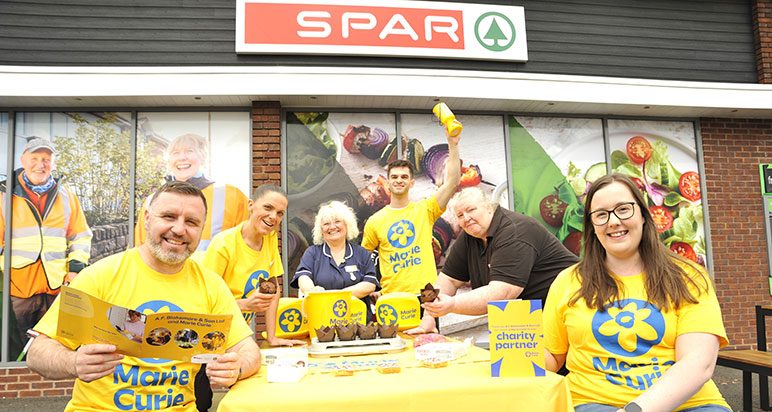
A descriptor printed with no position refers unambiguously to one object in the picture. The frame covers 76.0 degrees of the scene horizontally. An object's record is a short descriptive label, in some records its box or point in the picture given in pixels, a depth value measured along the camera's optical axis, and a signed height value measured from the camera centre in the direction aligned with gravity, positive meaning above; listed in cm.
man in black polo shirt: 251 -6
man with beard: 171 -18
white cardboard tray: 212 -42
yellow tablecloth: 153 -45
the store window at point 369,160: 586 +111
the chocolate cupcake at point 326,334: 227 -37
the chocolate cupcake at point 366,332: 230 -38
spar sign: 584 +270
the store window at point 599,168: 635 +99
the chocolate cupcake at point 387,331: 233 -38
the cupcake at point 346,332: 227 -37
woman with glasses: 175 -29
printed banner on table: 173 -32
